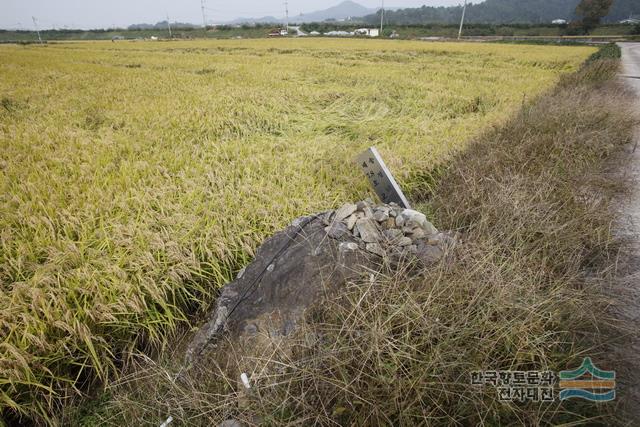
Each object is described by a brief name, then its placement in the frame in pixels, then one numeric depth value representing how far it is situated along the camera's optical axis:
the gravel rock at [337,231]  1.89
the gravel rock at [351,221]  1.94
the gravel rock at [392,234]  1.88
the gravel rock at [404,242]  1.83
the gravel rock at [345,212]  1.98
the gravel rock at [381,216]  1.99
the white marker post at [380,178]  2.58
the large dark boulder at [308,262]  1.67
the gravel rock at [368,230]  1.87
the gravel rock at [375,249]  1.82
